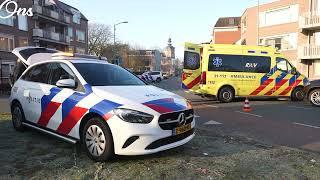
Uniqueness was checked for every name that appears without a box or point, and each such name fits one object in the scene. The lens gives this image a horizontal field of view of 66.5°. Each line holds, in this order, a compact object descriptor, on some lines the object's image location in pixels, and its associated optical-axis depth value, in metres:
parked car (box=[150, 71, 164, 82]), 37.41
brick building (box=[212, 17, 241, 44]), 43.63
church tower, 123.49
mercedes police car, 3.57
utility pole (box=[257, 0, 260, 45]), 27.20
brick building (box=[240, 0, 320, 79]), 22.98
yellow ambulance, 11.57
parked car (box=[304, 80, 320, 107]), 10.56
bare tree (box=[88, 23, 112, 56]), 50.55
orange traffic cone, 8.86
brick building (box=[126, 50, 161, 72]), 59.67
